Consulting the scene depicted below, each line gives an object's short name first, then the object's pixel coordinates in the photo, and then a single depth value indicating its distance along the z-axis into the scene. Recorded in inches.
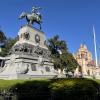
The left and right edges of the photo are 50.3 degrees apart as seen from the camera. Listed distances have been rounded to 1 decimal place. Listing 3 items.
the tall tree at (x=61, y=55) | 1202.5
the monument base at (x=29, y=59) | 623.3
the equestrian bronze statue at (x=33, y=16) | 765.9
